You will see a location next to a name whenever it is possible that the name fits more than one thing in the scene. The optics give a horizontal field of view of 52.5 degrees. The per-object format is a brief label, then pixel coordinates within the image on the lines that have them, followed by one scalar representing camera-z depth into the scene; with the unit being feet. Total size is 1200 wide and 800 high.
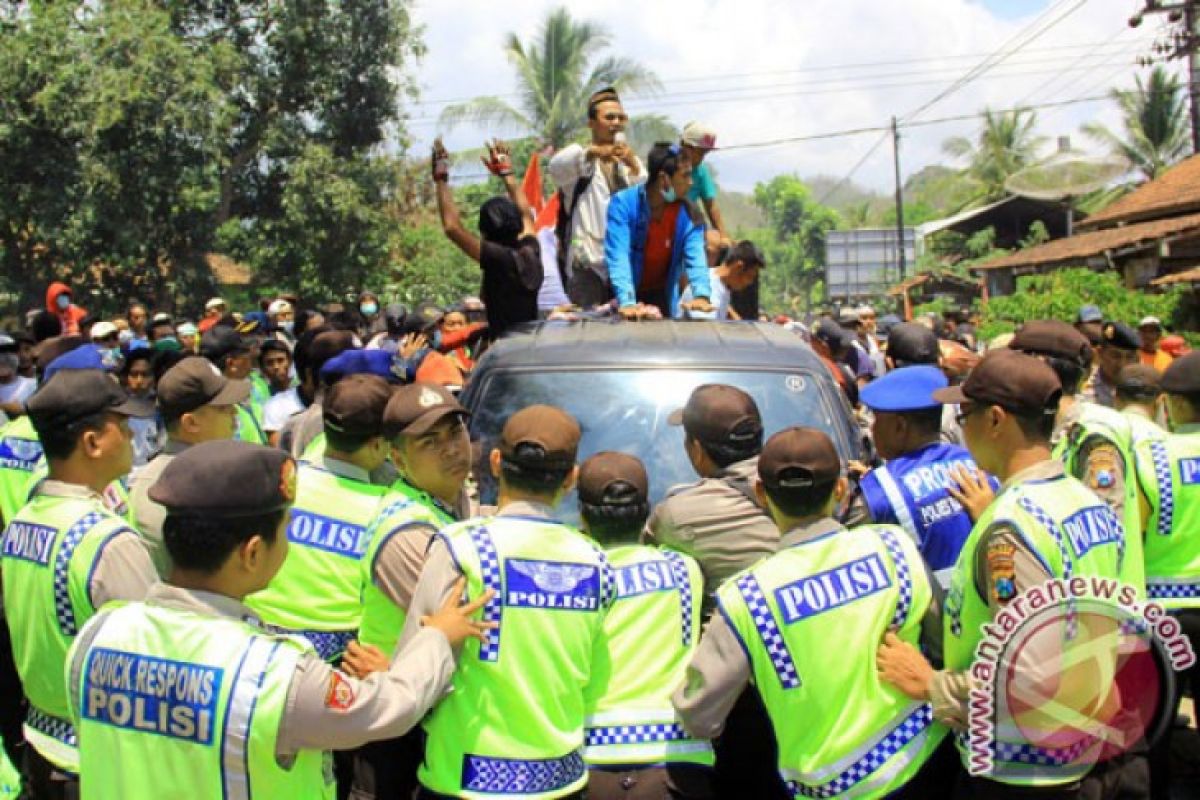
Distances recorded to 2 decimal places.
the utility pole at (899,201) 141.38
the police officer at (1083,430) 13.60
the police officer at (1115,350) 24.99
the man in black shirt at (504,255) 19.10
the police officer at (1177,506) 15.10
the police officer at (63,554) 10.16
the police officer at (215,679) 7.61
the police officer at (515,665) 9.50
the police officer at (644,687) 10.12
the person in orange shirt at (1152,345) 32.65
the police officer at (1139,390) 19.13
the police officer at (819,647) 9.57
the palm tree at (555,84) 99.04
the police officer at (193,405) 14.06
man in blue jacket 19.88
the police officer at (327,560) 11.79
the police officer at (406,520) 10.48
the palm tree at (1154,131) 122.11
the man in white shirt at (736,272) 23.13
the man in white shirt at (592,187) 21.83
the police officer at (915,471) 11.94
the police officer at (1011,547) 9.33
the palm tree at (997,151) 142.51
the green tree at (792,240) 226.58
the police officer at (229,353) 21.99
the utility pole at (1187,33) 75.25
